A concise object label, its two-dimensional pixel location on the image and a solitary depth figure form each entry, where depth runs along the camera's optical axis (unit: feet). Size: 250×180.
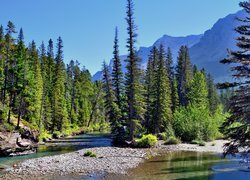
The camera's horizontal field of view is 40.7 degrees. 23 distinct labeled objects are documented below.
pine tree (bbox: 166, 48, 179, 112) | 222.07
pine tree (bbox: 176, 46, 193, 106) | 263.29
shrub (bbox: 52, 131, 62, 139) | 214.53
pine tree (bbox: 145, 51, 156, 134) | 187.11
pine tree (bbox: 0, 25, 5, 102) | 172.70
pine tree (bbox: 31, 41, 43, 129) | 198.97
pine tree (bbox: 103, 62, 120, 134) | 165.29
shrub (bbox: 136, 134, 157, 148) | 137.52
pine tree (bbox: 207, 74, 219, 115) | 298.25
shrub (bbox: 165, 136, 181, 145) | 149.79
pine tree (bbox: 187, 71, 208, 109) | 236.43
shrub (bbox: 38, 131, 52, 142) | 180.94
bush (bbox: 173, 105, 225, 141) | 168.86
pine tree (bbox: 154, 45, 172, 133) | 181.88
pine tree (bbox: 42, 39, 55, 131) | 219.61
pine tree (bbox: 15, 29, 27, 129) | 166.32
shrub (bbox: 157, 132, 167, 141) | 160.98
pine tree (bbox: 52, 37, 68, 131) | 235.20
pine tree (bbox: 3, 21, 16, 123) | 168.33
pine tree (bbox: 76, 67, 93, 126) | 306.76
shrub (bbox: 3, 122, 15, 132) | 134.51
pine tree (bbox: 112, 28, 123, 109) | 176.20
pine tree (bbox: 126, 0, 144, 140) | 150.61
